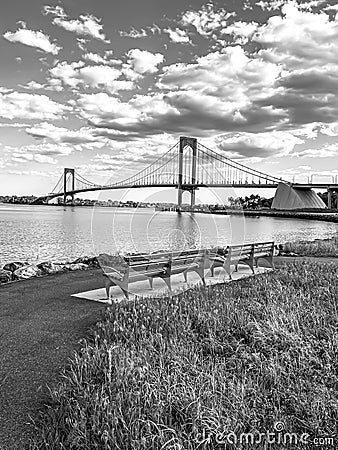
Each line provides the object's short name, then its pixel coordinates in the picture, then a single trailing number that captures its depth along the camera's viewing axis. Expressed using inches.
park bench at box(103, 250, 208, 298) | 247.3
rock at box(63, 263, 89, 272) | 389.7
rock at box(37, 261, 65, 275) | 374.2
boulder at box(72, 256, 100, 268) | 408.8
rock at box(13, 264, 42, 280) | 345.6
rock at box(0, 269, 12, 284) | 345.0
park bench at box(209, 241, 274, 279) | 327.3
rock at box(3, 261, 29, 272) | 434.5
